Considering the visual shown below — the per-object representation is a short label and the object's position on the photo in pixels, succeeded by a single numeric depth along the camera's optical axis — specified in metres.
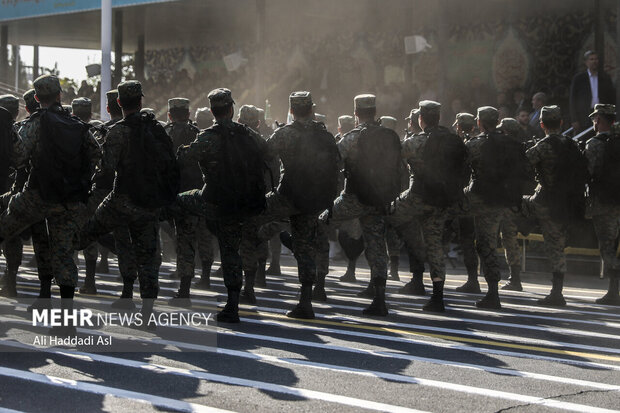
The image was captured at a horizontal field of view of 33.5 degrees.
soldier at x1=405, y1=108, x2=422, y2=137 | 11.25
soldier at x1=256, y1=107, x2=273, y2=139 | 14.24
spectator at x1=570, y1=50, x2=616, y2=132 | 15.91
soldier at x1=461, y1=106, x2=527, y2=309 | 10.75
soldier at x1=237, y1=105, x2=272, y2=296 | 10.33
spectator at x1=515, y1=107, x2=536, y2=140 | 15.56
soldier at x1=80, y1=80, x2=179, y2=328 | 8.48
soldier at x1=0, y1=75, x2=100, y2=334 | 8.03
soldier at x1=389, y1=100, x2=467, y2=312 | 10.07
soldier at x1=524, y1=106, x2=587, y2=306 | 11.12
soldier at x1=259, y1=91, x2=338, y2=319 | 9.29
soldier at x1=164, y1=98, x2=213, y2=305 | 10.52
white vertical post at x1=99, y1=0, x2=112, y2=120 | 20.70
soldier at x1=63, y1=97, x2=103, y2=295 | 11.06
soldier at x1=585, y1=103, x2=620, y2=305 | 11.30
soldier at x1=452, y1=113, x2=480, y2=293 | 12.12
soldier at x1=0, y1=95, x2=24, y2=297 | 10.71
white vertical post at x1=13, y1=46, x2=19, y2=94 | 35.47
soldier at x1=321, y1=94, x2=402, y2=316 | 9.77
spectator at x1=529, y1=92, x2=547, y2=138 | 15.86
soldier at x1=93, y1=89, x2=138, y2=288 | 9.59
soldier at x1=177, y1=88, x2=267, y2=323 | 8.77
